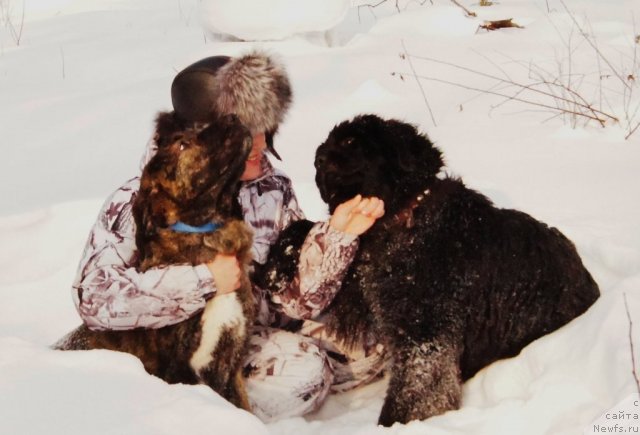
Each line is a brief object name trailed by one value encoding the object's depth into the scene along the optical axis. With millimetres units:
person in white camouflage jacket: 3344
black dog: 3316
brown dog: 3264
